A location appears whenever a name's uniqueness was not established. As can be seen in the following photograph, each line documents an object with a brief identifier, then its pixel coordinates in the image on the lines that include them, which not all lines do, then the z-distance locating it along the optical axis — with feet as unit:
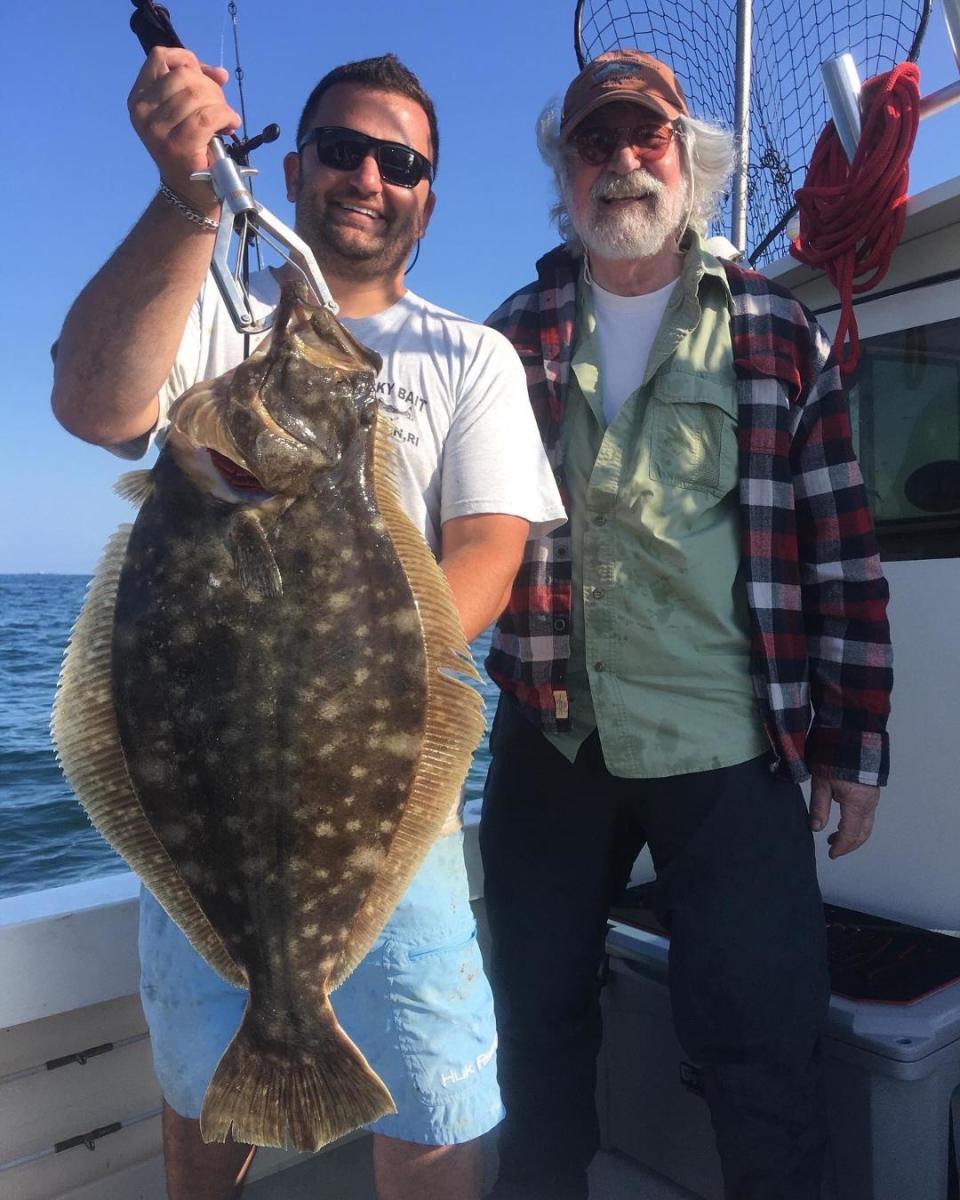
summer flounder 4.96
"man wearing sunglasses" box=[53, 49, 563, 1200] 6.52
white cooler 8.04
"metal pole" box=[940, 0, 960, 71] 9.85
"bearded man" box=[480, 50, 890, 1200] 8.18
